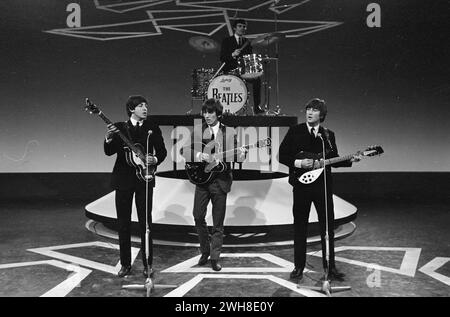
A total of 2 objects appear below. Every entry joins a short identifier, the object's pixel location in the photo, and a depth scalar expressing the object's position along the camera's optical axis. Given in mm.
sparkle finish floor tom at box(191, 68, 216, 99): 8953
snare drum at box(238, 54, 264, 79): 8625
